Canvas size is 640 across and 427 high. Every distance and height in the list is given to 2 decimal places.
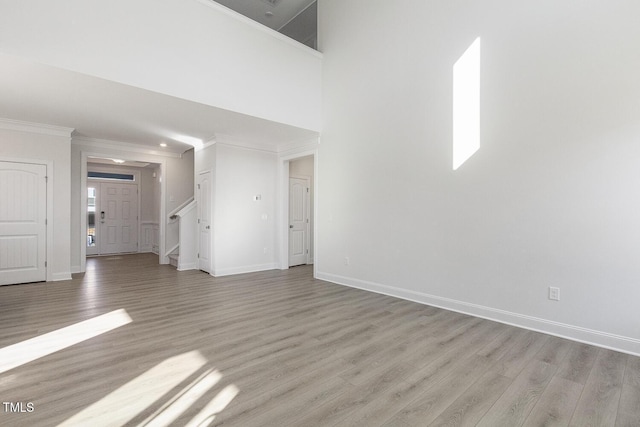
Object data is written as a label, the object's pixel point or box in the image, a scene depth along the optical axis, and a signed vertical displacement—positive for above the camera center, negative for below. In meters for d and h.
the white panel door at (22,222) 5.07 -0.09
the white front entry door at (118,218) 9.42 -0.05
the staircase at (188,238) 6.71 -0.48
